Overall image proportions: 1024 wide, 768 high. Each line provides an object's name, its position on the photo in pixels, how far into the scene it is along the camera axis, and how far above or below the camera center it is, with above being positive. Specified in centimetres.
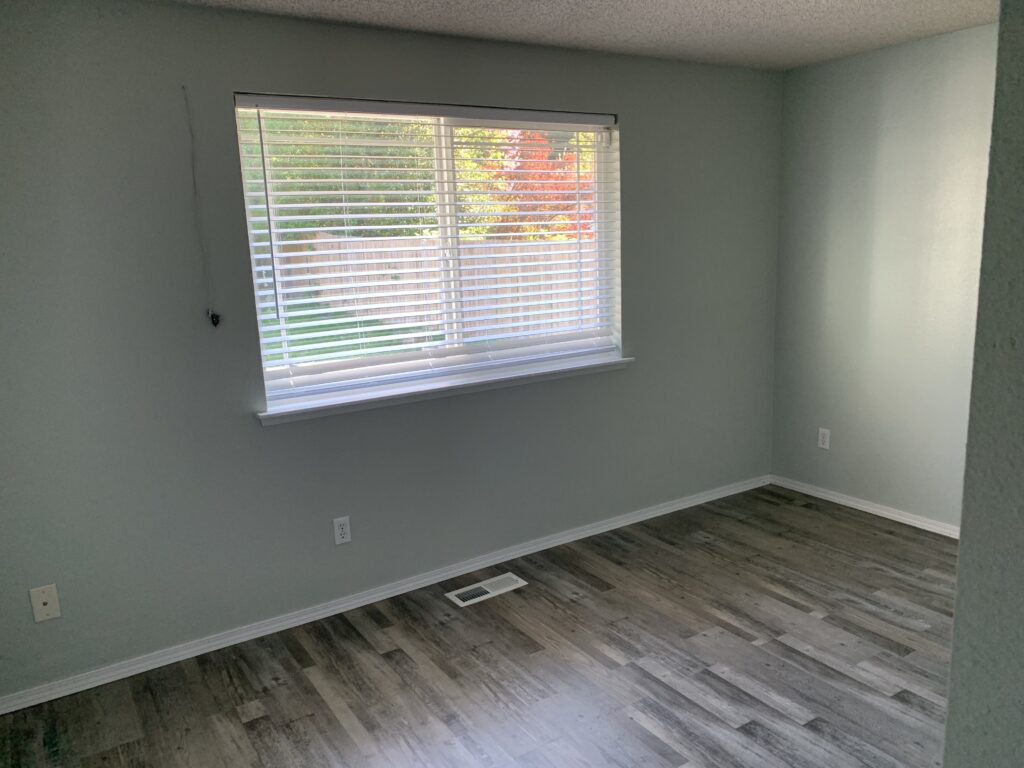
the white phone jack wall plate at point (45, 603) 241 -108
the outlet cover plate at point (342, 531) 295 -107
